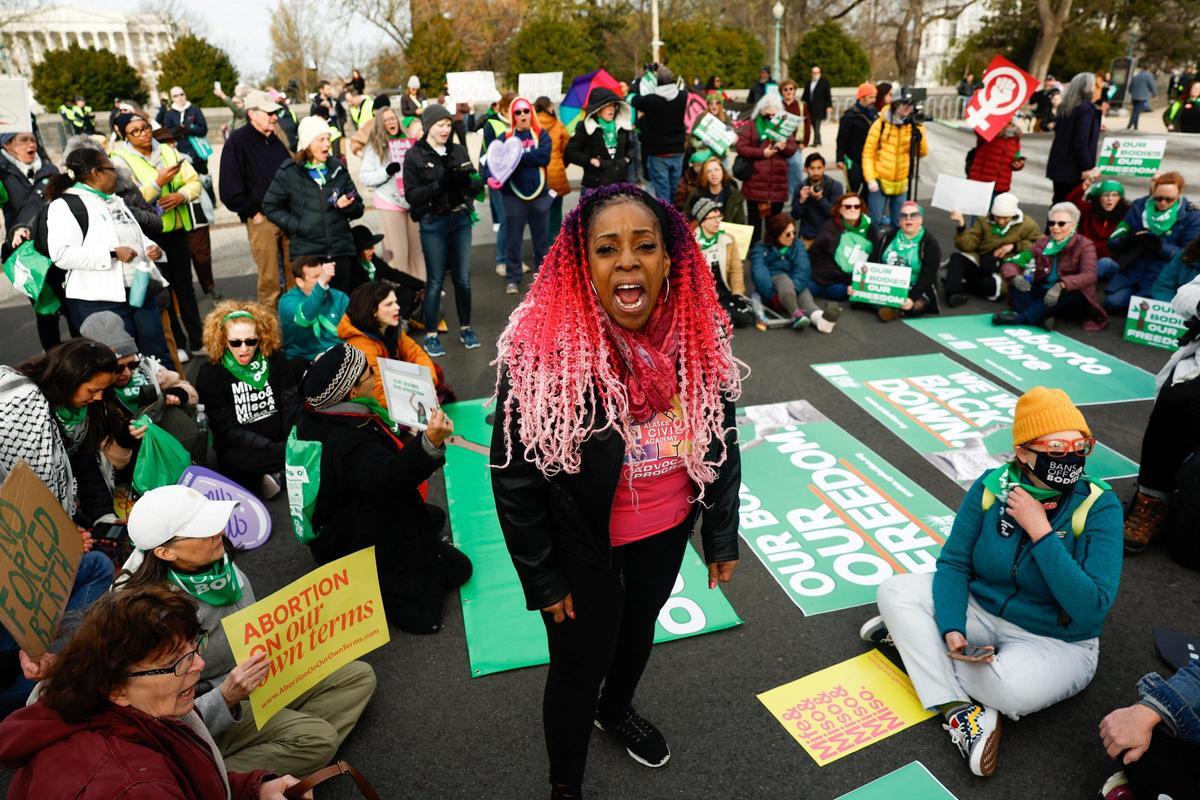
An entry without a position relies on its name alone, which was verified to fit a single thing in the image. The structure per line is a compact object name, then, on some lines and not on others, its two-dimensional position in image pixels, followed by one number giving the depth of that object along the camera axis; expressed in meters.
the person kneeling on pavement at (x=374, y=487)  3.28
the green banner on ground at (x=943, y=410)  4.89
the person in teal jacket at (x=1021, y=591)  2.74
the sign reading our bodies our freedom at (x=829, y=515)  3.88
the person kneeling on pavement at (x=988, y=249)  7.73
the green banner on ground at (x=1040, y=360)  5.86
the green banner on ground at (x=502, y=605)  3.44
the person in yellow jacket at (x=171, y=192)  6.37
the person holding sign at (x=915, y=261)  7.36
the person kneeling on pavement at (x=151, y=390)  4.22
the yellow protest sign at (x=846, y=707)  2.93
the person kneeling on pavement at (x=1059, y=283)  6.89
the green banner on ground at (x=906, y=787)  2.68
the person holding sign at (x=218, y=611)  2.50
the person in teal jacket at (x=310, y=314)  5.53
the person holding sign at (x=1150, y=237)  6.87
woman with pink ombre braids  2.03
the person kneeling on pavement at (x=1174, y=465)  3.81
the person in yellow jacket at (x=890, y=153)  8.59
